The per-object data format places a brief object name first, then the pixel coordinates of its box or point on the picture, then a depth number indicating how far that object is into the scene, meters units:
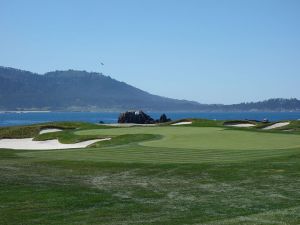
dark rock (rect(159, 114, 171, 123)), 107.47
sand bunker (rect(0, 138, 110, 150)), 45.22
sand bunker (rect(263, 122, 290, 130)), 66.44
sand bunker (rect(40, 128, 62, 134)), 57.70
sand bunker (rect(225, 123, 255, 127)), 72.26
